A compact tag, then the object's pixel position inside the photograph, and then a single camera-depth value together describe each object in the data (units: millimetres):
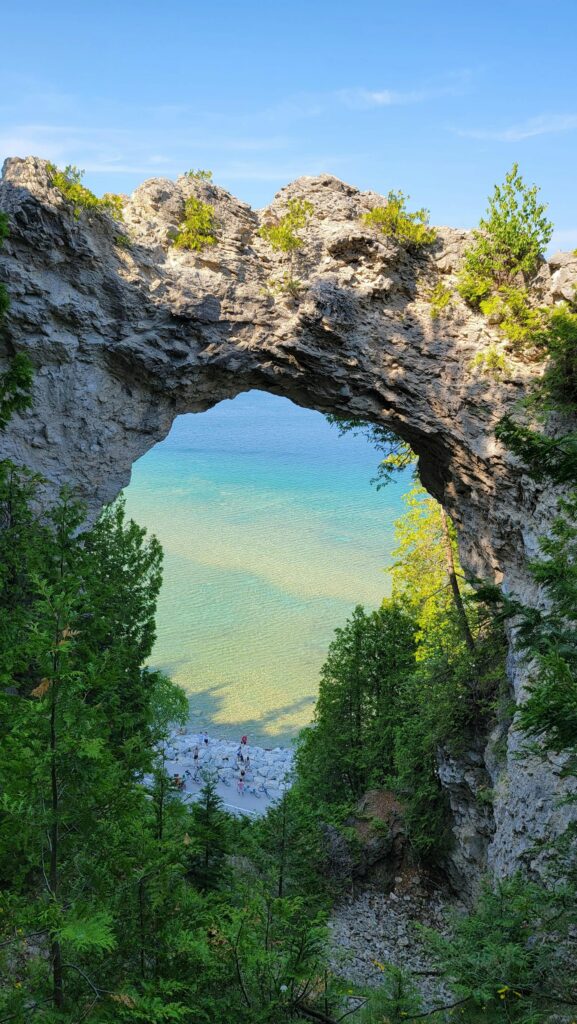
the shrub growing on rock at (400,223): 13391
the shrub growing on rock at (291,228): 13422
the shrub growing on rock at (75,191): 11492
